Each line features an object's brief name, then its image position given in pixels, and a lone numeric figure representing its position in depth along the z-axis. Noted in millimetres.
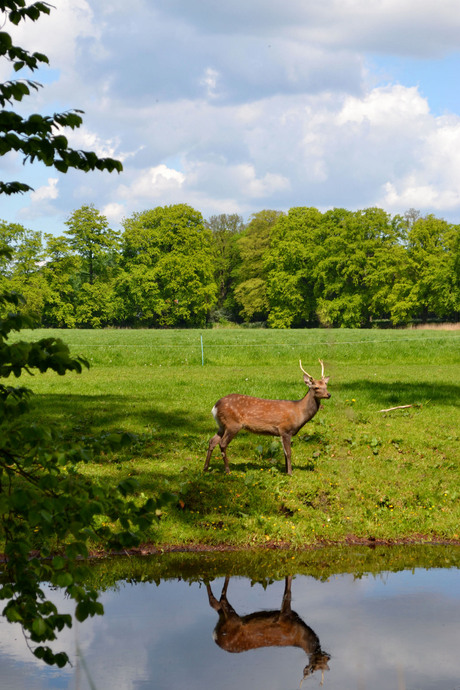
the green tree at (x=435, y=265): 85000
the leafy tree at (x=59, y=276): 84812
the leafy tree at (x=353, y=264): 86625
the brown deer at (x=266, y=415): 11641
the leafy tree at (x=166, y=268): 88062
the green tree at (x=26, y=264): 81312
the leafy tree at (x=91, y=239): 85562
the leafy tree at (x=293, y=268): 91562
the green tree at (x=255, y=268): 96750
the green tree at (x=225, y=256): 106750
